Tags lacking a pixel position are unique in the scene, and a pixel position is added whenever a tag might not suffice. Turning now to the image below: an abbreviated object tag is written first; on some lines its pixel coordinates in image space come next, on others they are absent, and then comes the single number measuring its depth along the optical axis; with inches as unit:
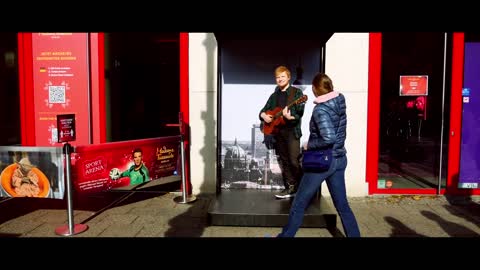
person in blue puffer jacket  123.0
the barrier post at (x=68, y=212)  149.3
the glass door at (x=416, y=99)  215.9
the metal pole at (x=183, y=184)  199.6
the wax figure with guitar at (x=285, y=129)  177.0
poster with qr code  218.2
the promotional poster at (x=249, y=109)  208.4
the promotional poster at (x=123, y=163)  159.9
